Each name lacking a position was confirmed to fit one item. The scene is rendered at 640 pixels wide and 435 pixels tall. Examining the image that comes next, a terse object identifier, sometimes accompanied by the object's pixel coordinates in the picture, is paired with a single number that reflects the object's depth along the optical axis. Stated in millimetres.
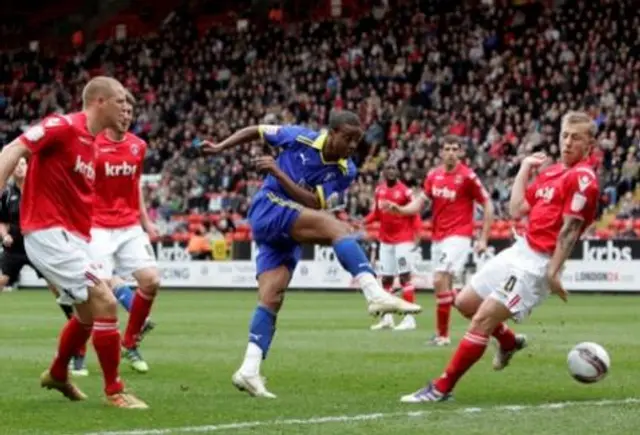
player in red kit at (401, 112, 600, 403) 11195
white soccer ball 11734
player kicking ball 11555
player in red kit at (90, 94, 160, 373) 14156
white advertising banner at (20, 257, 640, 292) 33656
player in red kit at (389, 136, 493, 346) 19094
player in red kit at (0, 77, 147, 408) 10602
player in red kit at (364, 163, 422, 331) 23438
